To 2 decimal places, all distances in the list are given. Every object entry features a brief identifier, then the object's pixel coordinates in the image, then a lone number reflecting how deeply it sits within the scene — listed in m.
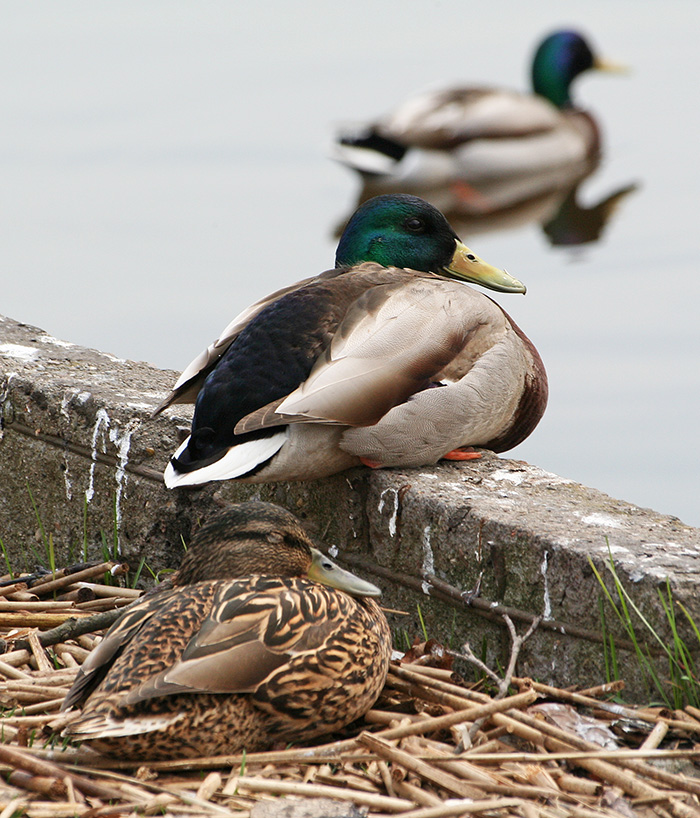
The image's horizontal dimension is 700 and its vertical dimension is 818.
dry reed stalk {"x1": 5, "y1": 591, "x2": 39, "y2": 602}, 7.58
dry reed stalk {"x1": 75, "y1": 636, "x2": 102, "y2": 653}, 6.83
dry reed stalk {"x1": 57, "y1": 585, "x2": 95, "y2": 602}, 7.58
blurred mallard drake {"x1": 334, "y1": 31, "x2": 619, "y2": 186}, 26.70
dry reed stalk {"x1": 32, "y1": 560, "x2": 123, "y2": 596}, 7.74
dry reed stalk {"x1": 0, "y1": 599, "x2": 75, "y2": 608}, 7.27
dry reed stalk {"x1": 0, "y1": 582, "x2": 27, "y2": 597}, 7.68
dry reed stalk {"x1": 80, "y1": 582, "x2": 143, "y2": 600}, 7.66
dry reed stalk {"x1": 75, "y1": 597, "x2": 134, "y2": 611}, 7.46
